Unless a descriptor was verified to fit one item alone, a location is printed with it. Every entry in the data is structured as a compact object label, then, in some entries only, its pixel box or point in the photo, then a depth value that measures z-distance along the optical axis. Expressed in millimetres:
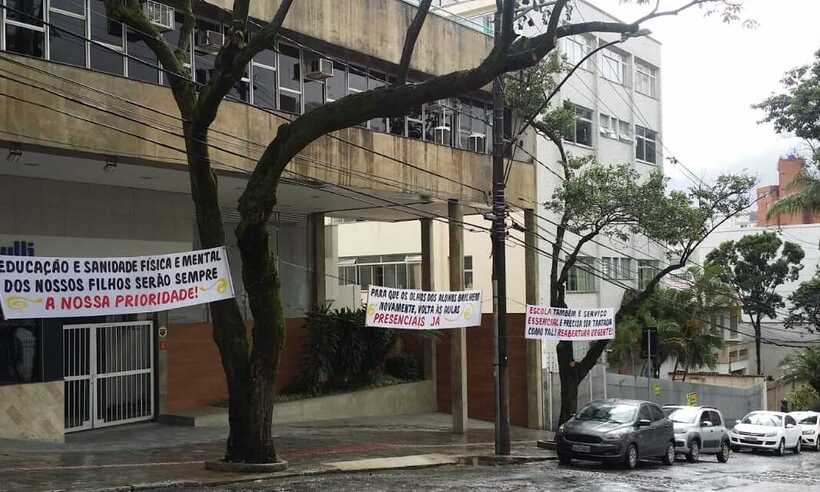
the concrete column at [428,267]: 28703
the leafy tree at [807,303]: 45250
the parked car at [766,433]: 27812
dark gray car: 19188
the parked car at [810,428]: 32219
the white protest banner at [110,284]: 12430
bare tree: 13289
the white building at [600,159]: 36375
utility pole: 20219
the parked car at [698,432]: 22578
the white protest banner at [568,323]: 22828
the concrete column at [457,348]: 24531
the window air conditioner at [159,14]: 18047
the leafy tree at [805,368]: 44938
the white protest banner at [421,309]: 19438
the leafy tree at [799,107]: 29750
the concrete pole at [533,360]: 27219
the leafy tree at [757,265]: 49000
